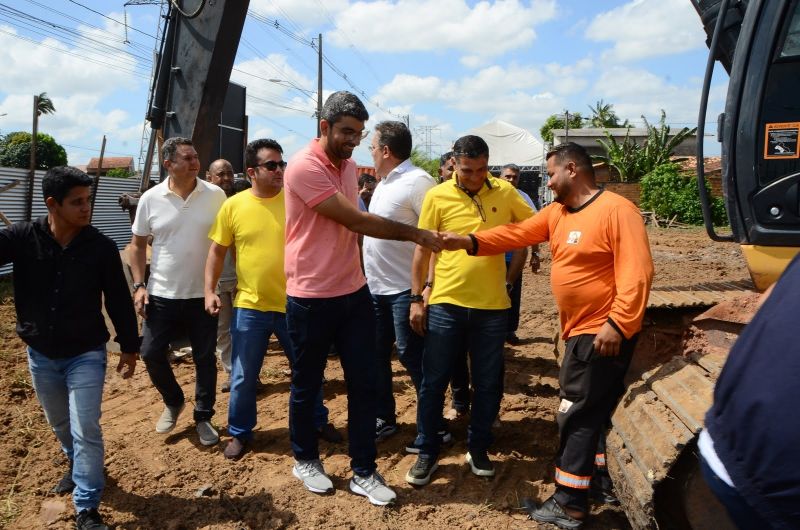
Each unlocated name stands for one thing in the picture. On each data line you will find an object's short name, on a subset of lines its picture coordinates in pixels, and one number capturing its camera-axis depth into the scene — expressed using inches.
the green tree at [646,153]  936.9
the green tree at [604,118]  1600.6
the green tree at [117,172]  1598.2
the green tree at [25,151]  1342.3
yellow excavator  110.1
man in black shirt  133.1
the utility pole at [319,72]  1204.2
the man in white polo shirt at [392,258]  172.9
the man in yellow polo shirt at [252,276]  171.8
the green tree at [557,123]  1902.1
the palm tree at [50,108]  1513.3
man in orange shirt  123.3
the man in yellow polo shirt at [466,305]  151.9
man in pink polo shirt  138.6
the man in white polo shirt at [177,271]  178.2
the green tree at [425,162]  1822.1
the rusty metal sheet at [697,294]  142.5
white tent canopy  1770.5
